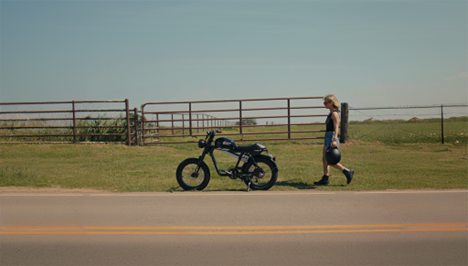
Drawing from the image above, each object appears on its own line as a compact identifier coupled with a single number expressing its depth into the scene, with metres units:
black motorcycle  8.14
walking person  8.60
